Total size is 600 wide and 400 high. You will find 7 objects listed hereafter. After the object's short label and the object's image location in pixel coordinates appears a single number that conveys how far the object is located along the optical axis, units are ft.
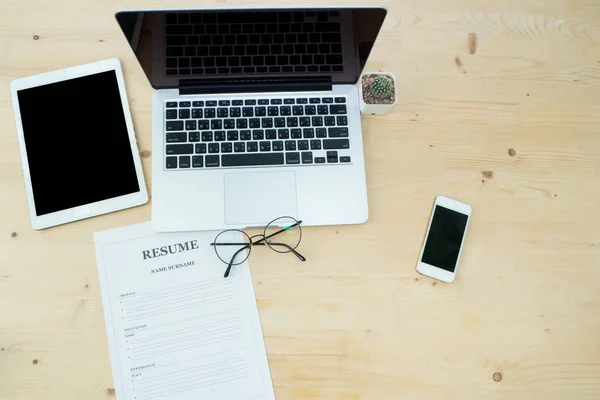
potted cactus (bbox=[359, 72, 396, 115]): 2.48
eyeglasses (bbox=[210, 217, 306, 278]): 2.43
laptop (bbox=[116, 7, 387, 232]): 2.38
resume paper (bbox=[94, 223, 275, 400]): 2.30
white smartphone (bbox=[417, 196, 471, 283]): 2.45
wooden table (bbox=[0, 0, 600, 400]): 2.37
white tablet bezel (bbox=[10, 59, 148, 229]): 2.42
